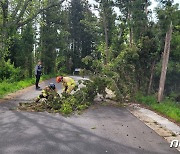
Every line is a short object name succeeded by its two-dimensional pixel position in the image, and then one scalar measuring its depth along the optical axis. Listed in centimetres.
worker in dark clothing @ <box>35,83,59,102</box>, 761
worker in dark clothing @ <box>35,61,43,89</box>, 1173
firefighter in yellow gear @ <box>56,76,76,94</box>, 824
